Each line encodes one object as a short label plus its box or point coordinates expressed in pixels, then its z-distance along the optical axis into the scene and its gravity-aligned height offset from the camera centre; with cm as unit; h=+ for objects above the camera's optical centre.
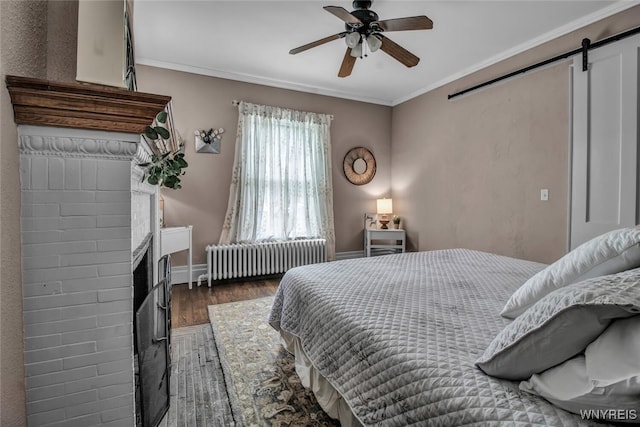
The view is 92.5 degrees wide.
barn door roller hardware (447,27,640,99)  240 +136
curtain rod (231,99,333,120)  391 +133
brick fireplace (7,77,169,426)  92 -13
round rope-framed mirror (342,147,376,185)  472 +63
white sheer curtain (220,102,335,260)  395 +38
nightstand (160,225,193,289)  297 -36
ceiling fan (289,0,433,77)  210 +128
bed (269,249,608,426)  79 -47
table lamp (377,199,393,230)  473 -6
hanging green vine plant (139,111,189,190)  150 +20
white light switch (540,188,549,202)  298 +11
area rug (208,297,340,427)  153 -103
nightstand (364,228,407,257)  459 -47
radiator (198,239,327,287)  376 -67
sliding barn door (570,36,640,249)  239 +53
